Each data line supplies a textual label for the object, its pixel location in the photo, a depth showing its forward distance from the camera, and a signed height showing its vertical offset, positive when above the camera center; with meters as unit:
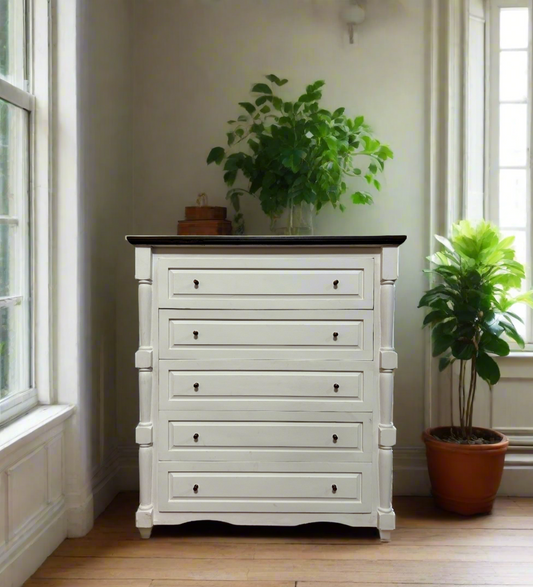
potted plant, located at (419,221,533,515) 2.60 -0.21
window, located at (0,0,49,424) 2.10 +0.32
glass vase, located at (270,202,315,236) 2.72 +0.26
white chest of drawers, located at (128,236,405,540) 2.35 -0.42
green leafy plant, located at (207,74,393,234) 2.63 +0.53
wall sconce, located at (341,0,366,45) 2.87 +1.23
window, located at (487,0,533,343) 3.00 +0.74
